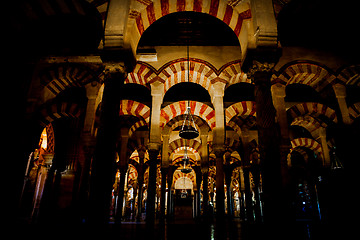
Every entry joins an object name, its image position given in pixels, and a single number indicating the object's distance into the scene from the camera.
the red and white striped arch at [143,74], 6.07
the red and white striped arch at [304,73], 5.91
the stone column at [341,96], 5.89
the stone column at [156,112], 5.95
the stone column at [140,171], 10.95
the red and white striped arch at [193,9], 4.03
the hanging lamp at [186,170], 11.49
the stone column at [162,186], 8.29
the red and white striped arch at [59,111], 6.80
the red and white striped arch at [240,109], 7.45
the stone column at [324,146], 8.69
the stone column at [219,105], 6.20
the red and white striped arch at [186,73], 6.13
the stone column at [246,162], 8.48
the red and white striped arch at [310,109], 7.57
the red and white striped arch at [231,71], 6.05
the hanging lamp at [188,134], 6.39
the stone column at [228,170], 12.30
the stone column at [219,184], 6.02
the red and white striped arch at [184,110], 7.72
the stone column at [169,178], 11.69
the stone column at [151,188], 5.02
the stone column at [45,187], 6.75
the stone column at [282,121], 4.61
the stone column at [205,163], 8.79
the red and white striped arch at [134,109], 7.66
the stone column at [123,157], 8.05
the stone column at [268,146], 2.97
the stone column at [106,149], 2.92
